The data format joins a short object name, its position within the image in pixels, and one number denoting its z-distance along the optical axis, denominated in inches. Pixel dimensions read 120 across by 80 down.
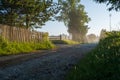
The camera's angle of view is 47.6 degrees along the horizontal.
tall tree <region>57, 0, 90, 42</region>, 1372.1
